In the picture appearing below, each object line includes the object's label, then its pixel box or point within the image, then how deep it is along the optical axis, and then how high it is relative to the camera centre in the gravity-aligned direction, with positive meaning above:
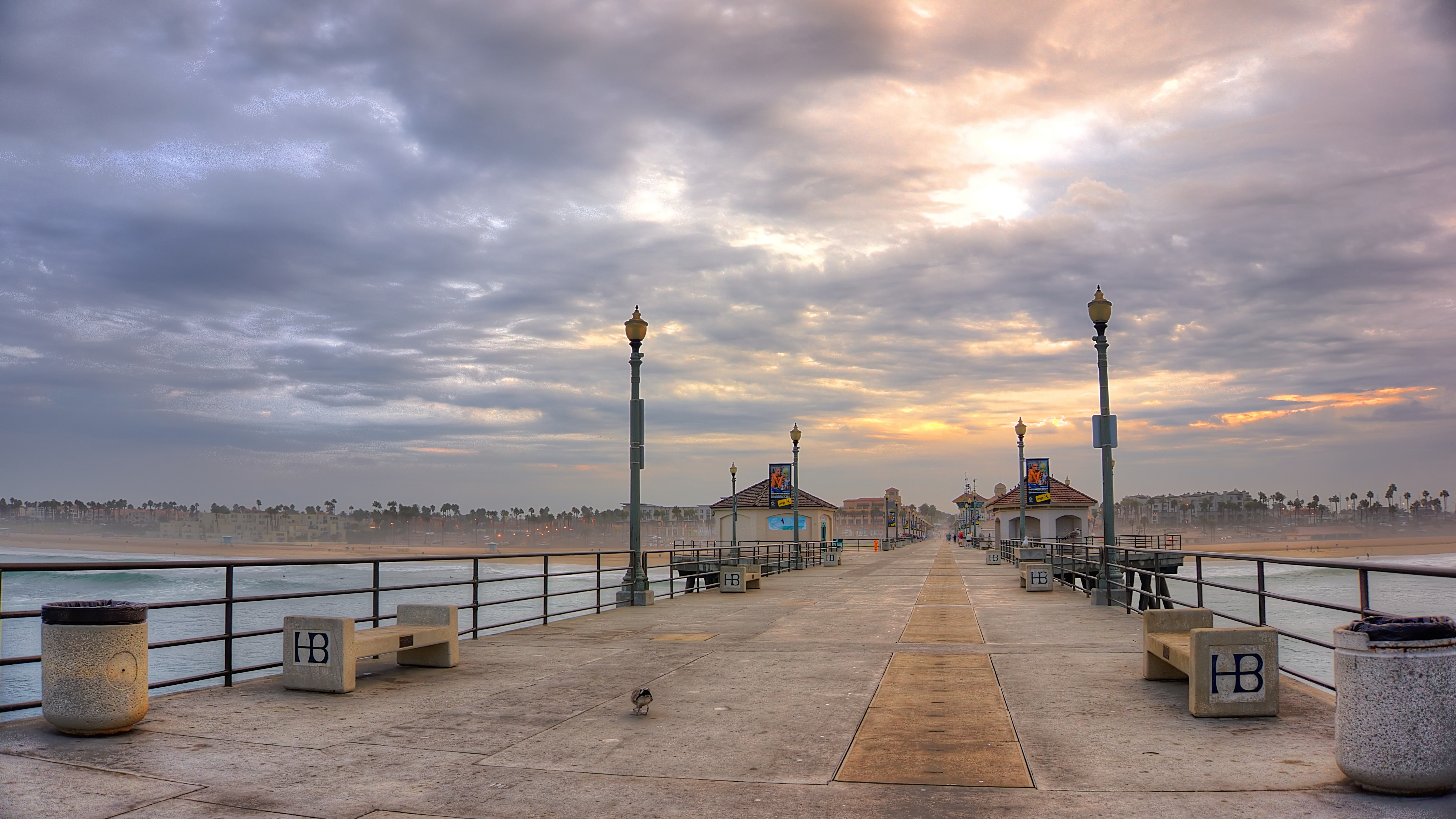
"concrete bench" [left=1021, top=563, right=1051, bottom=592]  22.31 -2.57
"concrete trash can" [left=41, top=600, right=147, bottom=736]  6.34 -1.35
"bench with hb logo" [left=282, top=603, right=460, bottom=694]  8.26 -1.60
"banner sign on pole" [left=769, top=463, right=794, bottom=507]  50.06 -0.69
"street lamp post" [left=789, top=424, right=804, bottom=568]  46.22 -0.39
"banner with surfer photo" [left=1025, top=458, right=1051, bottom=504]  45.16 -0.52
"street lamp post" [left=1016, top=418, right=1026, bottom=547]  42.91 +0.59
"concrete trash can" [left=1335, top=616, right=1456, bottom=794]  4.72 -1.19
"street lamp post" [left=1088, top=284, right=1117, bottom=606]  18.22 +0.81
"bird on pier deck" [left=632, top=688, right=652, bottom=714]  7.13 -1.73
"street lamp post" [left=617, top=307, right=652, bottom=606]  19.19 +0.89
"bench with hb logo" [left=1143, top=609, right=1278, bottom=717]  6.93 -1.50
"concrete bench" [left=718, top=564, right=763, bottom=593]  22.67 -2.63
